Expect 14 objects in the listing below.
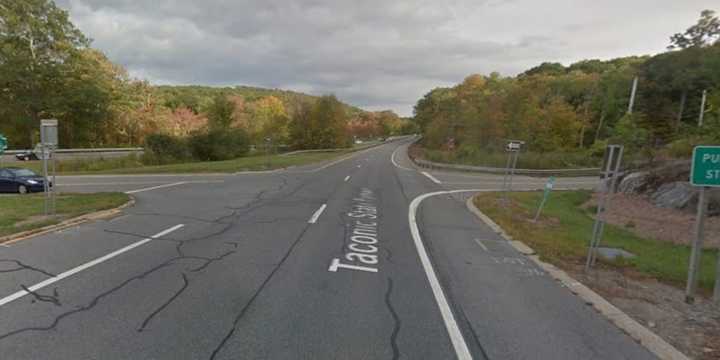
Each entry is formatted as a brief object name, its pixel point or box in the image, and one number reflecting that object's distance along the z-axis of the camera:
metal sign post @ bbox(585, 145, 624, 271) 5.41
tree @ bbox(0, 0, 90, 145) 31.88
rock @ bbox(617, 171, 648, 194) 13.90
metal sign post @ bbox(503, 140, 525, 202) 12.20
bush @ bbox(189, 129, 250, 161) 35.44
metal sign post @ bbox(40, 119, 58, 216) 8.52
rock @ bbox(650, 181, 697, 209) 11.08
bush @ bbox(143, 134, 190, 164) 31.69
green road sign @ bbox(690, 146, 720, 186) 4.18
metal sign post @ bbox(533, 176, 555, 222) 9.85
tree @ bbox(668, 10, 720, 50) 34.72
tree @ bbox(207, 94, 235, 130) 46.00
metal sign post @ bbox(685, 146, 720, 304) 4.19
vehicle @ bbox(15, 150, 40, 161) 34.19
